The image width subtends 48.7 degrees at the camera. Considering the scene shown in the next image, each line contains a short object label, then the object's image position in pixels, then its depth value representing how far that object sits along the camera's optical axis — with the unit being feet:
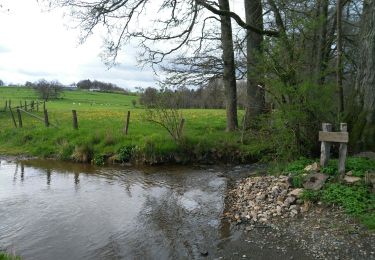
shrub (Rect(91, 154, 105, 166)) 57.72
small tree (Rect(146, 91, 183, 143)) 57.11
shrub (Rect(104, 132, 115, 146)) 61.62
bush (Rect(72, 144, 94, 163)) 59.77
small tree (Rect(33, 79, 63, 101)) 246.27
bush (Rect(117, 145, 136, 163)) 57.72
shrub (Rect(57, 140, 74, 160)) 61.63
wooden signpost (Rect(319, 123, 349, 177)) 32.50
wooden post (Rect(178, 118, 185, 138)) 59.06
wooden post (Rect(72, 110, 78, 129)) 71.10
